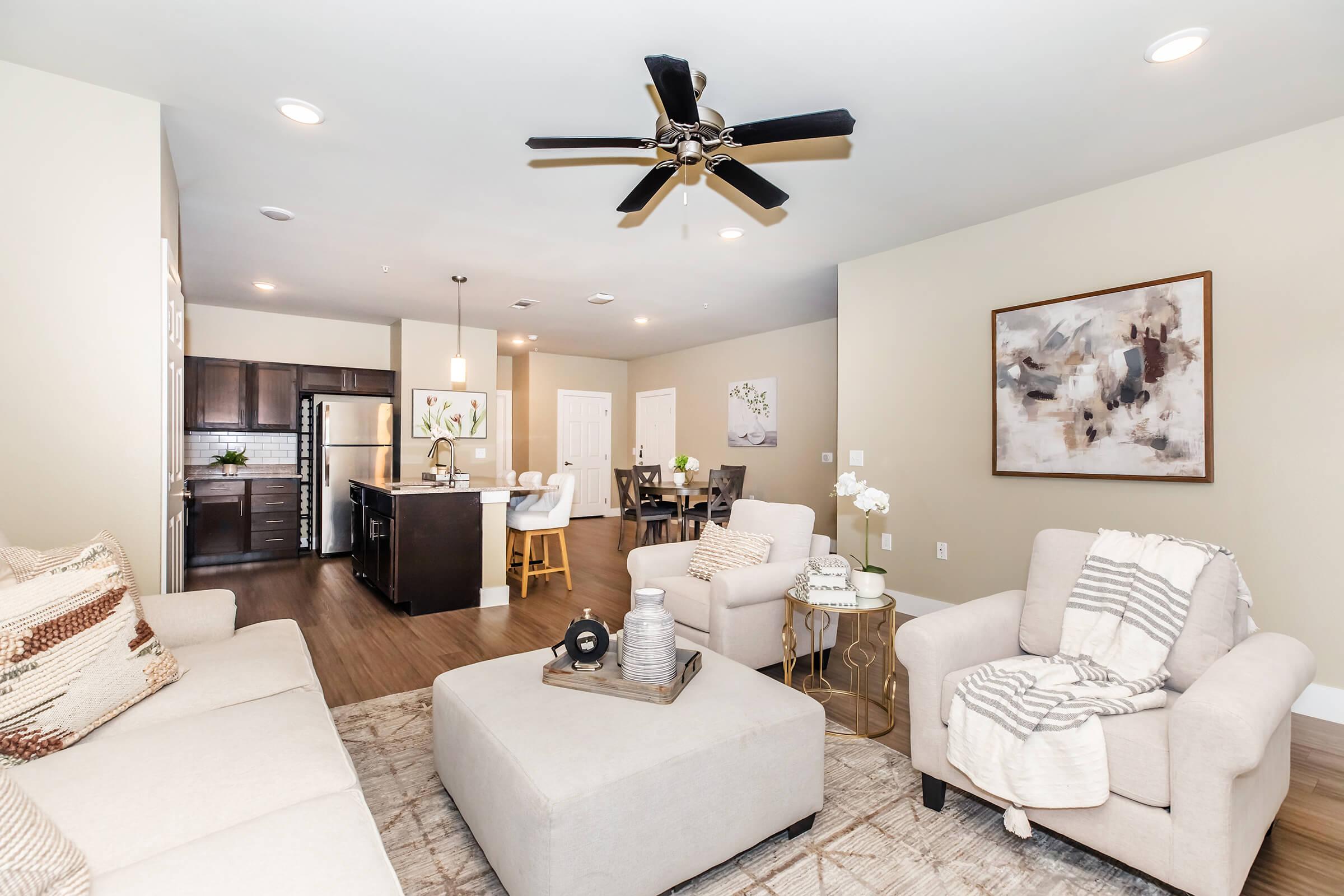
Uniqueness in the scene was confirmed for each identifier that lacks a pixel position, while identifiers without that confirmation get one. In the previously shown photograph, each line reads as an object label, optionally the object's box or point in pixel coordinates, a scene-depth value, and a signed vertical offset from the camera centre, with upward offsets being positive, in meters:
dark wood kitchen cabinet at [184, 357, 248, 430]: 6.08 +0.53
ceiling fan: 1.91 +1.11
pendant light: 5.36 +0.67
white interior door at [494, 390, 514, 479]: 9.43 +0.23
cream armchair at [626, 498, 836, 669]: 2.89 -0.72
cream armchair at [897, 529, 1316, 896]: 1.46 -0.76
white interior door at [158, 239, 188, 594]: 2.62 +0.06
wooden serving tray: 1.85 -0.73
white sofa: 1.03 -0.70
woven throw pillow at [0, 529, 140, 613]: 1.55 -0.29
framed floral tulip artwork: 6.93 +0.37
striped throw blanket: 1.66 -0.71
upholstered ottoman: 1.43 -0.85
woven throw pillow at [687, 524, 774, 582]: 3.20 -0.55
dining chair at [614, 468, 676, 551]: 6.34 -0.67
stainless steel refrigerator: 6.44 -0.13
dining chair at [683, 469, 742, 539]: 6.35 -0.58
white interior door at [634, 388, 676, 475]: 9.28 +0.31
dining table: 6.11 -0.46
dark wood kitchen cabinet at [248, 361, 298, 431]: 6.35 +0.52
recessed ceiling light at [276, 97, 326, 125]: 2.57 +1.43
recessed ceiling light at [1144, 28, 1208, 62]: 2.10 +1.40
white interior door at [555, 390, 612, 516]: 9.50 +0.00
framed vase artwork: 7.65 +0.42
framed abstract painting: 3.04 +0.34
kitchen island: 4.29 -0.71
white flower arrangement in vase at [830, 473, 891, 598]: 2.55 -0.25
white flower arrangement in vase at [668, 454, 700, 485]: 6.55 -0.24
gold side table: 2.58 -1.10
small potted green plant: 6.31 -0.15
